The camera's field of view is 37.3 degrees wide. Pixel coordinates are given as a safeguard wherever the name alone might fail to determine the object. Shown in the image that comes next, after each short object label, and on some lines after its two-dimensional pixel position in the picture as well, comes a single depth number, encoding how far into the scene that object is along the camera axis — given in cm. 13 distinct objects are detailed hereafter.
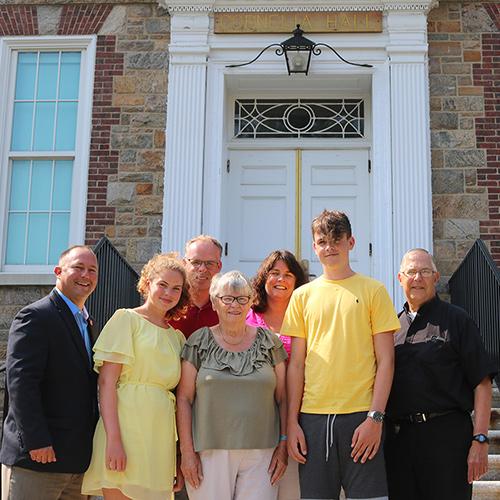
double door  730
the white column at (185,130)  698
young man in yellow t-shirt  328
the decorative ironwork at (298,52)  714
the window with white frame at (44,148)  727
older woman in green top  332
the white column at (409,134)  684
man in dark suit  317
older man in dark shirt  338
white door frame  692
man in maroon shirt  404
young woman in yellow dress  327
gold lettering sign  730
